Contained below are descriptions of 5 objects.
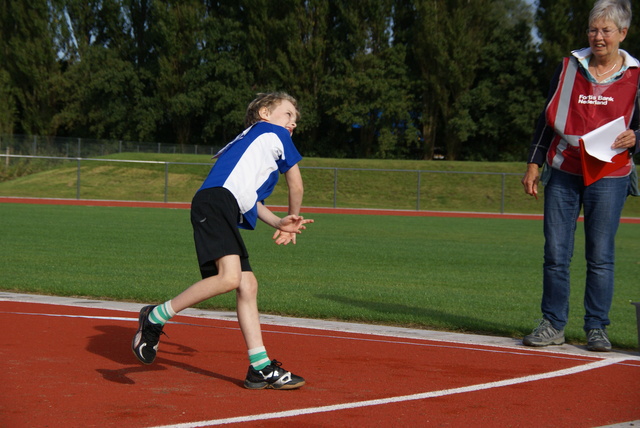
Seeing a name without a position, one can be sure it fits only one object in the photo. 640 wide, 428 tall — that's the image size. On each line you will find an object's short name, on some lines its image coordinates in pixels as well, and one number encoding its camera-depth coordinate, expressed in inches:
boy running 187.6
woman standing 237.3
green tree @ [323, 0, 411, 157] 2277.3
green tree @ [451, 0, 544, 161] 2186.3
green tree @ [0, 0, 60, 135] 2480.3
